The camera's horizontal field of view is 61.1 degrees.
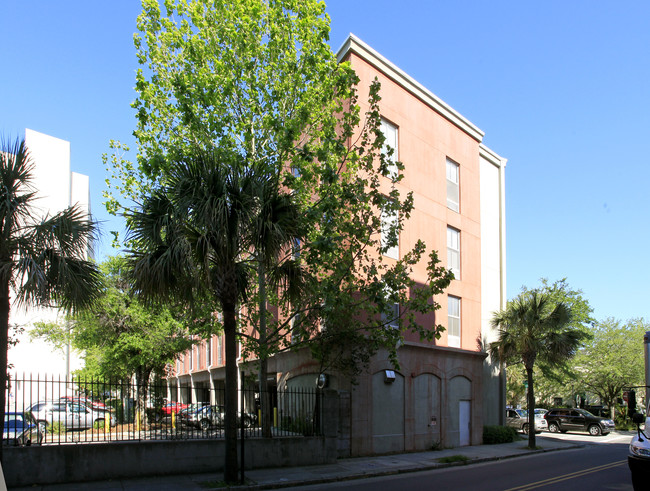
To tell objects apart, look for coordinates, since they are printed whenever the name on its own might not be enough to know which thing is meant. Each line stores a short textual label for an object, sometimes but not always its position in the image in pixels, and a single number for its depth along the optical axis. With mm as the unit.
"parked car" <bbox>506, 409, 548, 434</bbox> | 36750
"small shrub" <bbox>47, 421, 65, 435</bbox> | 20602
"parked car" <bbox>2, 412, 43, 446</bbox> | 13180
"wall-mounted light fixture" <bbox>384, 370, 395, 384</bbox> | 21609
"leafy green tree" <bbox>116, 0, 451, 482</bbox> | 14859
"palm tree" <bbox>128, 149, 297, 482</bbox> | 12477
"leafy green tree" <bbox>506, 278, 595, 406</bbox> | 35059
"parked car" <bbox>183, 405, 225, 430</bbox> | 15903
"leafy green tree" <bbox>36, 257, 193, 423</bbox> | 27969
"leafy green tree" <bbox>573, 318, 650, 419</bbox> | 43900
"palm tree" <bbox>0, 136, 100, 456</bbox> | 10844
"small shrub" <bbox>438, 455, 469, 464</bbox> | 19234
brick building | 21578
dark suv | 34969
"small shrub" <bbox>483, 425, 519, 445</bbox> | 27297
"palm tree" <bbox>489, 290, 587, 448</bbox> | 24828
